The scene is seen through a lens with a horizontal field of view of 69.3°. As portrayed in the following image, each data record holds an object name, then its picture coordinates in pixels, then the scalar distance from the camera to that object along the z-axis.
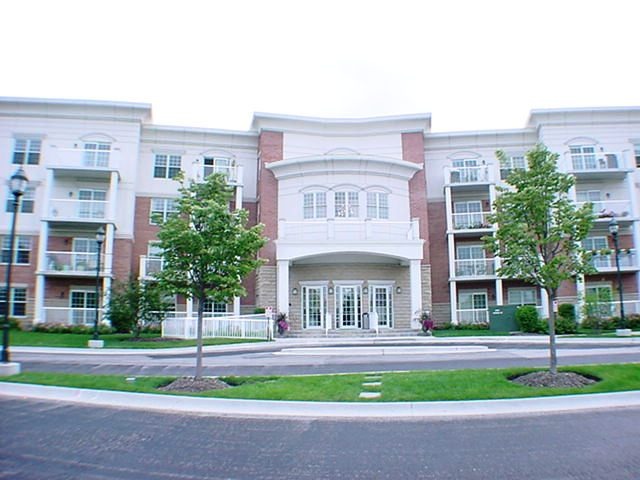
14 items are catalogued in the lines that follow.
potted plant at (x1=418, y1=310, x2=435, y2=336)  22.70
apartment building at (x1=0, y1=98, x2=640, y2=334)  25.44
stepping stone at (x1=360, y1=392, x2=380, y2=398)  8.92
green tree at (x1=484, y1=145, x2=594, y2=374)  10.51
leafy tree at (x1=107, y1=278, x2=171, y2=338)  21.33
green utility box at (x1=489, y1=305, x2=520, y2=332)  23.72
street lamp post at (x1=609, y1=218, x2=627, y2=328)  22.52
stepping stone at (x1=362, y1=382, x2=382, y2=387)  9.94
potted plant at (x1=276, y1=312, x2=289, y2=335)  22.75
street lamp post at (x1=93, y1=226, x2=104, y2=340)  20.52
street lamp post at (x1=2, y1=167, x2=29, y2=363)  11.66
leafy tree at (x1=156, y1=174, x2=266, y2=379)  10.68
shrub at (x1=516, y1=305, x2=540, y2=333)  23.06
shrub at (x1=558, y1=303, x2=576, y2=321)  24.78
